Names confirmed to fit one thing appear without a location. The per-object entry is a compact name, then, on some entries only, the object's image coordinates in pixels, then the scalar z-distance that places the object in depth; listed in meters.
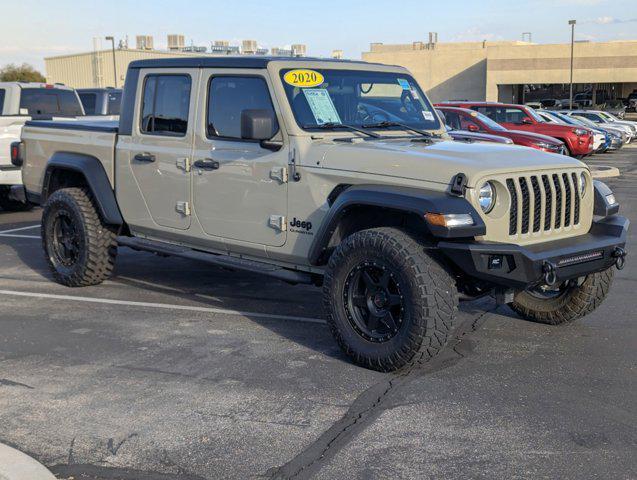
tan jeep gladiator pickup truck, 5.12
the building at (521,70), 64.38
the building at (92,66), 63.00
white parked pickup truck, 12.24
